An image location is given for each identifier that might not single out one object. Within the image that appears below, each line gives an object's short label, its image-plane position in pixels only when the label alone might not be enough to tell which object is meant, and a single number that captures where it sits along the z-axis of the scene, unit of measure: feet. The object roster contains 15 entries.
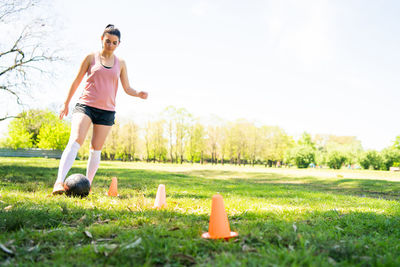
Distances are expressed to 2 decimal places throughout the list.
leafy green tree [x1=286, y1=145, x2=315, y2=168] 187.11
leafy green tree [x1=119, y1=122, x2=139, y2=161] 189.14
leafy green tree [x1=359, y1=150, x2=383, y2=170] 167.43
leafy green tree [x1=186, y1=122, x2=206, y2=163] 185.88
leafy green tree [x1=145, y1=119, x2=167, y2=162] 186.70
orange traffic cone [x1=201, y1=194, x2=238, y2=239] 8.89
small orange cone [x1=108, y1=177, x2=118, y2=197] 18.43
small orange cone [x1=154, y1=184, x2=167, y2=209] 14.11
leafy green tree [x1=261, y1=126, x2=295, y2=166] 201.16
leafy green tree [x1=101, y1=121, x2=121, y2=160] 183.52
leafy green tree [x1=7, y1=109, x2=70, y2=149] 163.73
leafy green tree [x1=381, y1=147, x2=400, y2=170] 167.47
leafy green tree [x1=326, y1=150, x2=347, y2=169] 174.16
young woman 15.72
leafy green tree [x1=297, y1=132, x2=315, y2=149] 272.90
